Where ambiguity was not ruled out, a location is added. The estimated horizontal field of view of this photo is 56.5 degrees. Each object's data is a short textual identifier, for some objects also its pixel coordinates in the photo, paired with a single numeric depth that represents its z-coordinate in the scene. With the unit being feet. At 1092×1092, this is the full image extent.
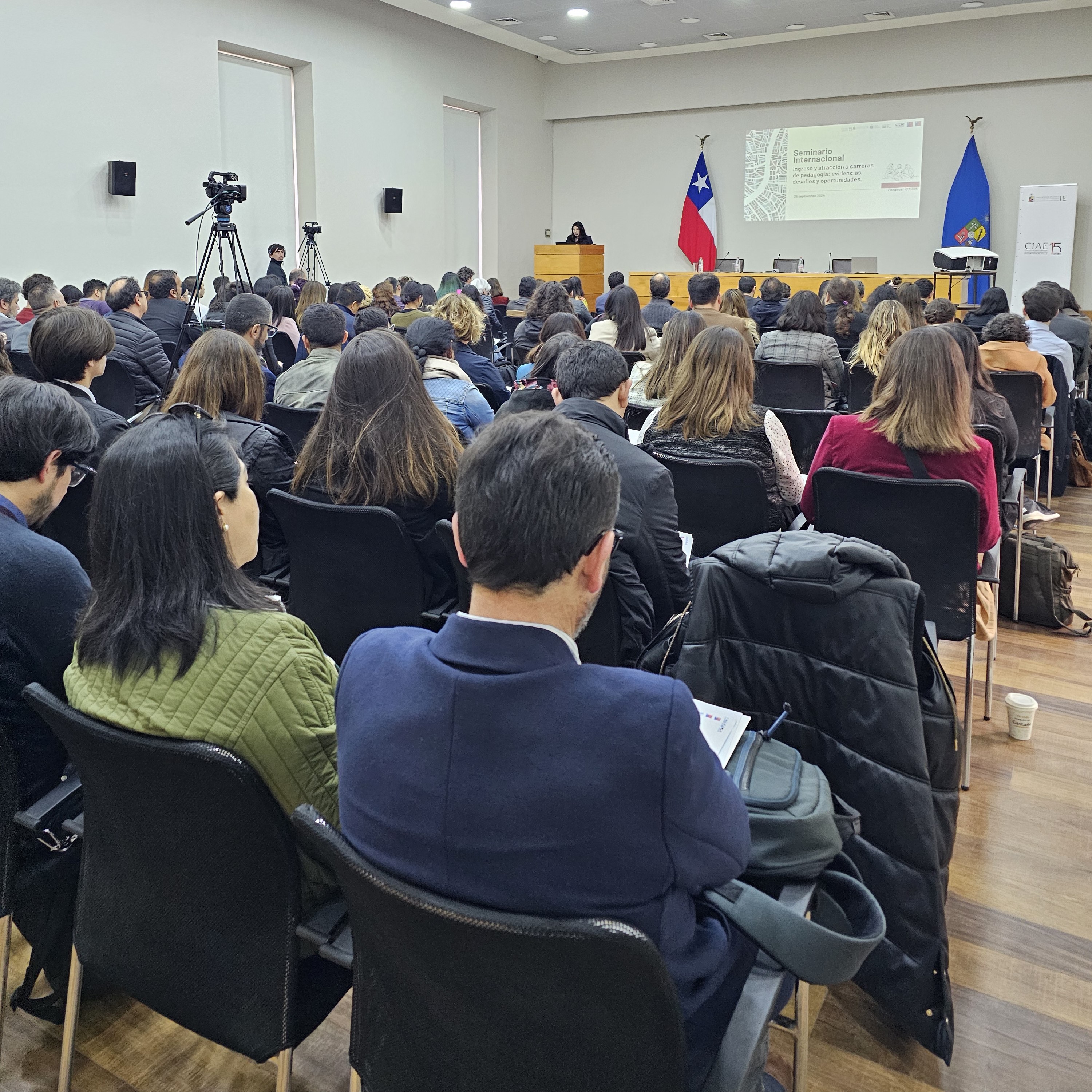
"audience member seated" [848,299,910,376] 17.47
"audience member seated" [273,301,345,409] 13.29
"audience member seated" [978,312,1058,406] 16.07
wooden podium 46.11
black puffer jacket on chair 5.46
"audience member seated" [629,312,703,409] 14.17
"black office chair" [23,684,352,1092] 4.09
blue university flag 39.78
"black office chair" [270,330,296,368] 20.57
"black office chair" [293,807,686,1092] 3.09
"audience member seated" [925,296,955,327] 19.84
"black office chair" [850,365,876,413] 17.34
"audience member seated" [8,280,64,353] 19.71
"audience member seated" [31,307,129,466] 10.91
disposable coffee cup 9.92
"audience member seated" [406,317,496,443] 12.41
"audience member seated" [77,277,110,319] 23.80
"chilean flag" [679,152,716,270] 45.73
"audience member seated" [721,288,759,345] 23.39
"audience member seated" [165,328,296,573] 9.96
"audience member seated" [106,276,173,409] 16.75
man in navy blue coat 3.36
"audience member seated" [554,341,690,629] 7.95
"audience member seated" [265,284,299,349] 20.65
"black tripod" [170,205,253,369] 21.09
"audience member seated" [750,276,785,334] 26.30
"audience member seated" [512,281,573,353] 21.03
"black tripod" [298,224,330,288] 36.50
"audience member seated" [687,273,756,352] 19.97
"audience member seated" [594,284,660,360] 19.57
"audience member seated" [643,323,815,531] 10.41
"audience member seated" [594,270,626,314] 25.62
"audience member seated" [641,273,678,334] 24.85
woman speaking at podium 46.47
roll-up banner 38.22
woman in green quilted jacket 4.51
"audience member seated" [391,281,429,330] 24.59
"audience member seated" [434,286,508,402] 16.65
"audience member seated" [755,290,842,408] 18.57
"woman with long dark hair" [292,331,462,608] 8.96
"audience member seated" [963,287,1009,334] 22.00
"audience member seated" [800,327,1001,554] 9.24
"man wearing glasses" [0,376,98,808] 5.36
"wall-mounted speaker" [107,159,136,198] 29.17
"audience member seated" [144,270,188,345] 22.31
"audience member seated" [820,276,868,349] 23.22
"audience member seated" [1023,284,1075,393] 18.56
